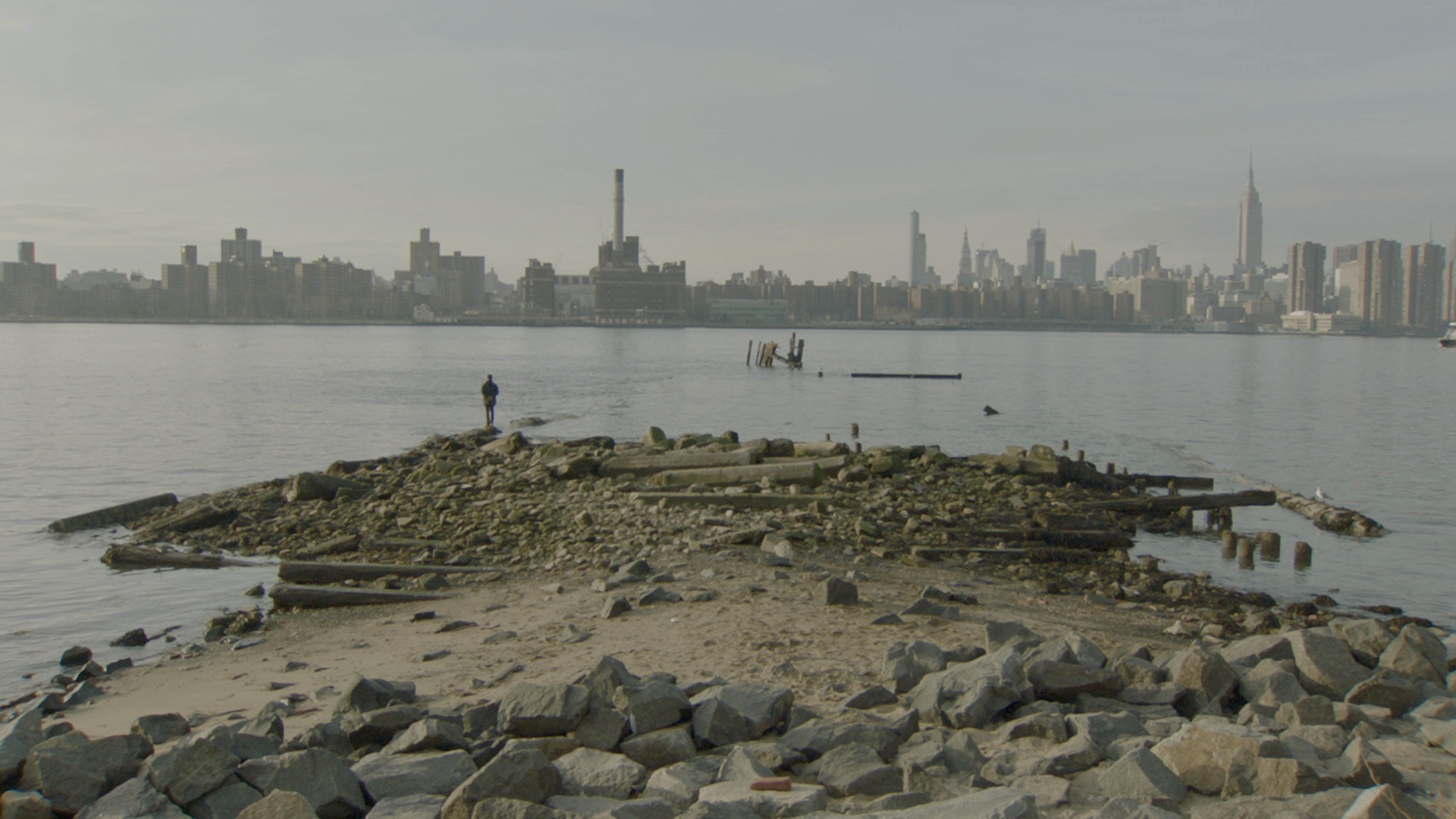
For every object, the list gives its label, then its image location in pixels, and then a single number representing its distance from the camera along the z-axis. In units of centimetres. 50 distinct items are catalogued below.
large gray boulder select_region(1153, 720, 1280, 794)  575
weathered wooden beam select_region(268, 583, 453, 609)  1196
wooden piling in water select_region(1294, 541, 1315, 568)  1600
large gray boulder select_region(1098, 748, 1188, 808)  558
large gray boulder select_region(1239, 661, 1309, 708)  728
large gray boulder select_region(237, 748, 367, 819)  562
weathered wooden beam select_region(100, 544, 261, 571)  1484
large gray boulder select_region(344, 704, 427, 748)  676
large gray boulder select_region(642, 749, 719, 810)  566
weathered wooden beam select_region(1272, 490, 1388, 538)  1930
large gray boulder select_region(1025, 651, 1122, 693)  719
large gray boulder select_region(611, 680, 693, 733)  659
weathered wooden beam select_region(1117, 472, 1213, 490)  2117
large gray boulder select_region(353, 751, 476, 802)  582
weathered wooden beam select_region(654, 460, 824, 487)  1725
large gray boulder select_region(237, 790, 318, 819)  519
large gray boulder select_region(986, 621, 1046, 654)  814
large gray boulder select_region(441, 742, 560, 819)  540
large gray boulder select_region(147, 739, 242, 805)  582
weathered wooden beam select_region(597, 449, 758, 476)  1830
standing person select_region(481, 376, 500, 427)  3458
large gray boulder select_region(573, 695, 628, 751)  646
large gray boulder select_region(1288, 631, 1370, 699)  777
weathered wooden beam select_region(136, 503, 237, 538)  1731
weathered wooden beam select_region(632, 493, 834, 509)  1577
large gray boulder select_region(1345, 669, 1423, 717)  747
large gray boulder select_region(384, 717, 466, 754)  636
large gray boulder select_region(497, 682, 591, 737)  657
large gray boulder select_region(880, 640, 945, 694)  759
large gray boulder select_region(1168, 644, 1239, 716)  725
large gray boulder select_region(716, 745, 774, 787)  581
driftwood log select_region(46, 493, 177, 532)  1802
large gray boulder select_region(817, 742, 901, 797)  582
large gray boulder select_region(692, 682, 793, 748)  655
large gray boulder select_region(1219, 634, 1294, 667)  823
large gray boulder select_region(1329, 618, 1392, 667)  870
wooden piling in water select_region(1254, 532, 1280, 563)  1634
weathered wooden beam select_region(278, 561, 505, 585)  1279
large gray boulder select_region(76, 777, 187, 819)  562
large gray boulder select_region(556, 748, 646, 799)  588
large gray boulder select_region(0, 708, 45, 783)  613
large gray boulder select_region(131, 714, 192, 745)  730
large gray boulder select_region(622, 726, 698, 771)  625
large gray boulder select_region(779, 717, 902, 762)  626
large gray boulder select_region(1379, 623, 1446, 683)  815
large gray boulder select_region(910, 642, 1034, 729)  675
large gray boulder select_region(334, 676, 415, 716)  739
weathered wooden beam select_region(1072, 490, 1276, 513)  1884
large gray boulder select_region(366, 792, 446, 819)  545
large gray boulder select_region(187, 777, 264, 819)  577
